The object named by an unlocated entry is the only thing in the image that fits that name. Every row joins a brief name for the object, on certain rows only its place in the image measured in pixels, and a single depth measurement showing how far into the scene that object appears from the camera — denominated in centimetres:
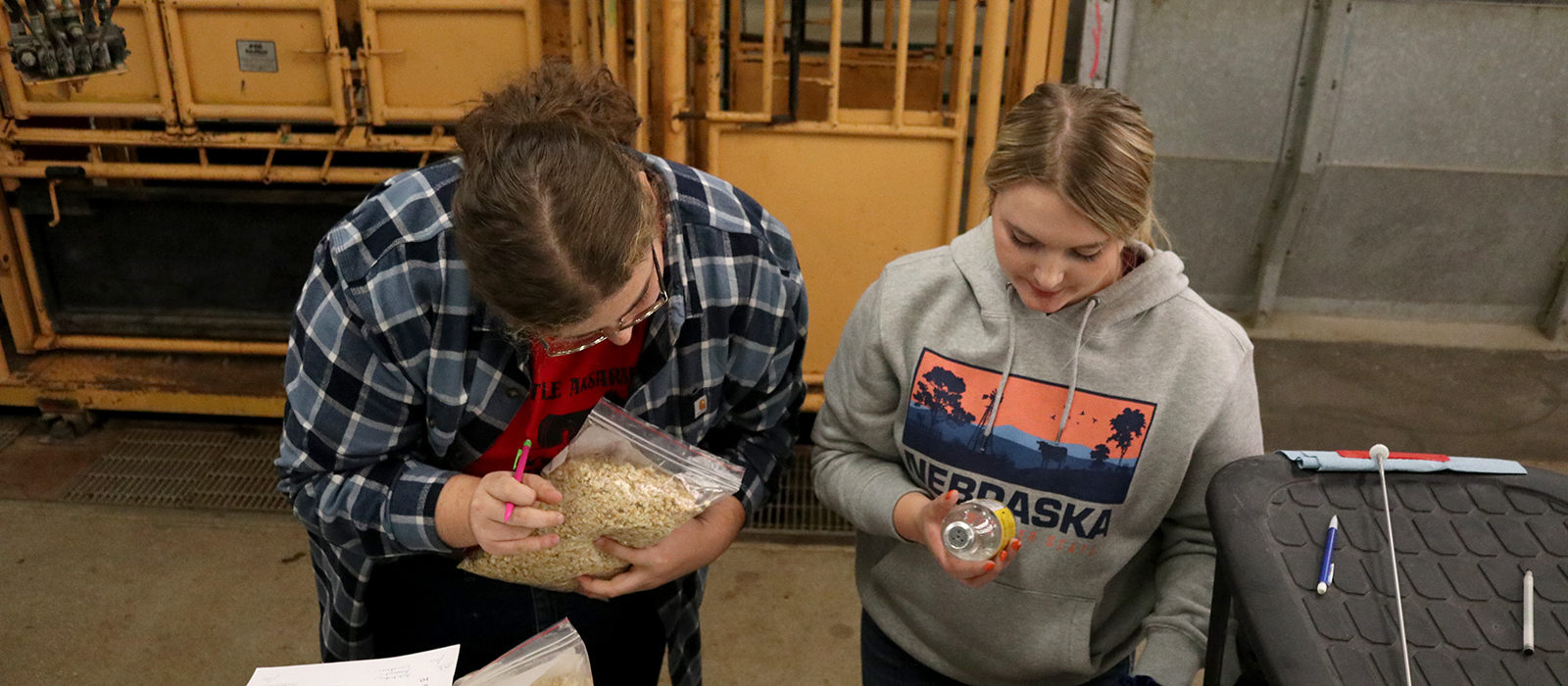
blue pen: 84
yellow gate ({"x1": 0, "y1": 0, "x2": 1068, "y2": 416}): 283
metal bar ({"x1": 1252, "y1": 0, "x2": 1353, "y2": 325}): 355
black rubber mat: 79
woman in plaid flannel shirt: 104
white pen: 80
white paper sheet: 111
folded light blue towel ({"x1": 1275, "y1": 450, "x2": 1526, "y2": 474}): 96
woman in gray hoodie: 117
